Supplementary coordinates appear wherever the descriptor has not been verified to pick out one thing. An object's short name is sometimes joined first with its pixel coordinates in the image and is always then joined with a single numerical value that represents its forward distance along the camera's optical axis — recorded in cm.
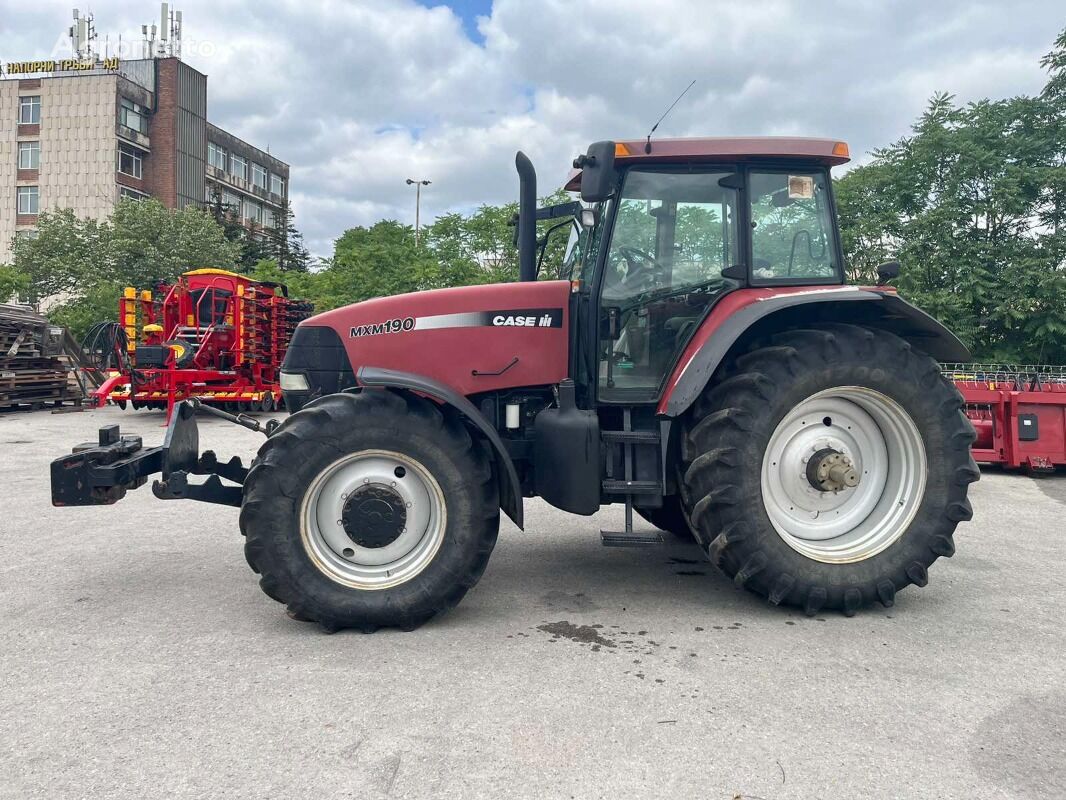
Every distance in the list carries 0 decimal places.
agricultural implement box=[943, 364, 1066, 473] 894
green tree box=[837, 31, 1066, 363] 1791
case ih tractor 390
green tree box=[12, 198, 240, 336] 3158
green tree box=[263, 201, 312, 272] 4706
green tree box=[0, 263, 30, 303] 3011
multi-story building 4431
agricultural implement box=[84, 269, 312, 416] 1509
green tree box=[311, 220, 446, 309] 2641
